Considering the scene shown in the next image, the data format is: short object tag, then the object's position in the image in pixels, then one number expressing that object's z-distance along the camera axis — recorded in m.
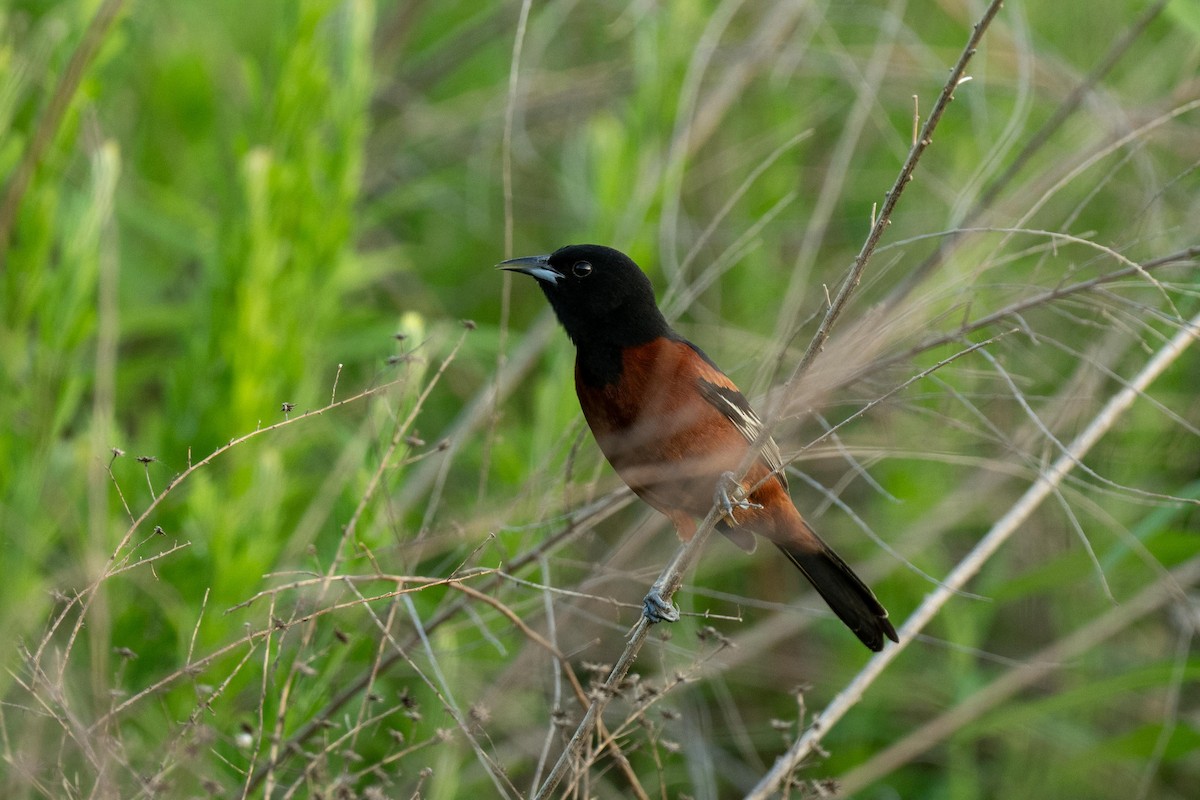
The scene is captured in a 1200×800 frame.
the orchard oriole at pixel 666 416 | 6.50
